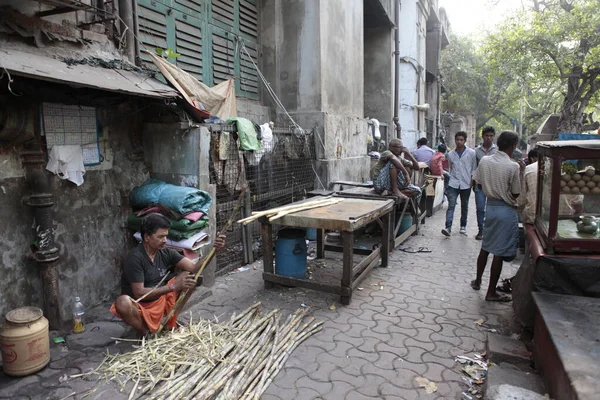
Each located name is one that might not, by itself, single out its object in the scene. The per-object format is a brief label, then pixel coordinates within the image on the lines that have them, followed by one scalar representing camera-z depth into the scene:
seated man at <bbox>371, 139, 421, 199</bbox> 7.38
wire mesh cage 6.09
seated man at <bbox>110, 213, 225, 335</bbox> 3.81
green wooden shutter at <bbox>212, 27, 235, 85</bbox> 7.48
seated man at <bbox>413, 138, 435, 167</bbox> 10.97
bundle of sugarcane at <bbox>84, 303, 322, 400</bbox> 3.23
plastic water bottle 4.33
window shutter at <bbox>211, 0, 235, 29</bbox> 7.48
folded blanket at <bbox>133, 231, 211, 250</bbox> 4.98
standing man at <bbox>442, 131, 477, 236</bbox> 8.45
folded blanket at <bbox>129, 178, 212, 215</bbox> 4.98
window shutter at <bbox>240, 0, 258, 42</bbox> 8.31
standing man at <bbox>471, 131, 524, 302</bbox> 4.91
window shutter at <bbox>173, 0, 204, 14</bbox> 6.63
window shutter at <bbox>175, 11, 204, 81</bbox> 6.67
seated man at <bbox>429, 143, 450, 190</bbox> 11.01
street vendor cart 2.79
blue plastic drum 5.53
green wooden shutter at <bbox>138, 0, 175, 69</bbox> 5.96
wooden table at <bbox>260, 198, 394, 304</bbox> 4.92
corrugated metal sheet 3.29
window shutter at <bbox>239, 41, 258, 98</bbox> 8.32
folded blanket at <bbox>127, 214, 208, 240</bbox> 4.97
